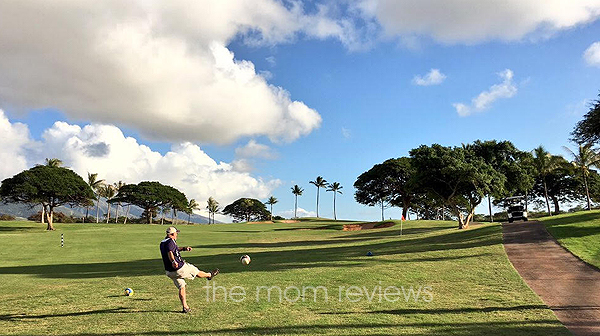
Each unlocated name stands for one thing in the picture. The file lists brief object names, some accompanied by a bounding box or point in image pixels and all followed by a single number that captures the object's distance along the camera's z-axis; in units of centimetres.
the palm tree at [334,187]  13100
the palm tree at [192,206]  11466
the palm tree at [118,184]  10025
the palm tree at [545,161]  6669
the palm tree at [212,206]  13862
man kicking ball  952
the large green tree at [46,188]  5838
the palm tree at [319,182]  12781
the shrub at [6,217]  8658
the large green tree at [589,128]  2538
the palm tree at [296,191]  13638
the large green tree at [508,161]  4334
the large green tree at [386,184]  7644
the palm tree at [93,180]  9200
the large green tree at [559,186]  7312
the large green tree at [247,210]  13050
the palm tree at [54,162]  7906
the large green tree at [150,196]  8931
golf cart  3931
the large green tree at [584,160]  6213
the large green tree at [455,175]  3900
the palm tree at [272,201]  13934
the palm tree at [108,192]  9831
